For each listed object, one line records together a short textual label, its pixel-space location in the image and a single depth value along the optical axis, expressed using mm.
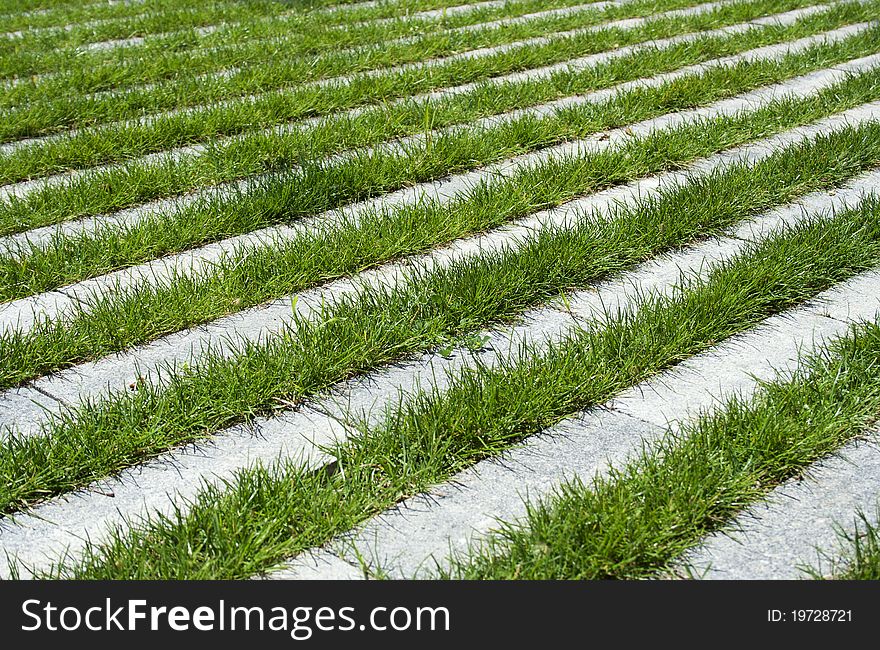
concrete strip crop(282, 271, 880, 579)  2307
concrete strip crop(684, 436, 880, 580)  2246
